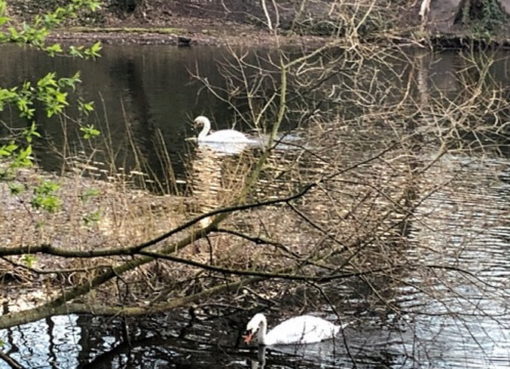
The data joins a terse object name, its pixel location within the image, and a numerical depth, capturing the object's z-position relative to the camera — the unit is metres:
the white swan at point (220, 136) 21.93
